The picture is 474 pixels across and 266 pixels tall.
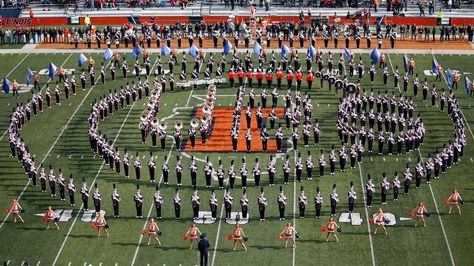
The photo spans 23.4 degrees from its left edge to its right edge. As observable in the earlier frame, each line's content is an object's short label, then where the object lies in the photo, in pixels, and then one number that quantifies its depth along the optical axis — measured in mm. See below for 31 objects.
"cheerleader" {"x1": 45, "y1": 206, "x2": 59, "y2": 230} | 50881
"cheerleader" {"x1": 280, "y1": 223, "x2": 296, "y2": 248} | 48156
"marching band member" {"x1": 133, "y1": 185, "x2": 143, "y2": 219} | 51594
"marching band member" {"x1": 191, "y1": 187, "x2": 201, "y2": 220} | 51281
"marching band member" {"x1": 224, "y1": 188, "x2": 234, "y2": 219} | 51312
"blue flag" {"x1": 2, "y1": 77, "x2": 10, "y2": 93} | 69812
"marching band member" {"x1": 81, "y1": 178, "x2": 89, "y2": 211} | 52656
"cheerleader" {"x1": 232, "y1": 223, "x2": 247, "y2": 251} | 48281
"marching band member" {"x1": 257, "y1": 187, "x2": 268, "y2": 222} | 51062
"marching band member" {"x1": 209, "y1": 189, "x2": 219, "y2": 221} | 51375
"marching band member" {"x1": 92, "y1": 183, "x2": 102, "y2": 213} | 52219
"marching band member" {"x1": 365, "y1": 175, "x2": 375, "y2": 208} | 52500
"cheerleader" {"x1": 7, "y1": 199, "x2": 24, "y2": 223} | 51750
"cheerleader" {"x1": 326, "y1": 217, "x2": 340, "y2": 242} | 48875
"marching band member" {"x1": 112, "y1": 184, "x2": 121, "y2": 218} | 51875
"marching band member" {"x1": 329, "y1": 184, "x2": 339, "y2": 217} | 51625
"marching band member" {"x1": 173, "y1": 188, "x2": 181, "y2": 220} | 51531
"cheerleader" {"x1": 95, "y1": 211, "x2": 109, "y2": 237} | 49906
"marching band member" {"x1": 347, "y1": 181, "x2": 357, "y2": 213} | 51688
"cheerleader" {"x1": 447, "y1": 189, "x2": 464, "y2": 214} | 51528
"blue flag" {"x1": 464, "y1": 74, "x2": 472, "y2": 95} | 67625
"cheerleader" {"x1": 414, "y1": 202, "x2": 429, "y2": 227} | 50219
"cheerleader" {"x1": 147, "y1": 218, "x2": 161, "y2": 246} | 48875
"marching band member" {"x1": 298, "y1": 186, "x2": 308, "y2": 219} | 51275
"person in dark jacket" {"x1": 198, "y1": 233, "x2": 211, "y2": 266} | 46250
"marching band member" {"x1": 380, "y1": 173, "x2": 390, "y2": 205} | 52844
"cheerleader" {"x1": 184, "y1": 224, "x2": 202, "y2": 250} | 48416
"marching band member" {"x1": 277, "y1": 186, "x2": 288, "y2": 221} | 51094
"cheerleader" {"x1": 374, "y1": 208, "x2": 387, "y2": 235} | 49688
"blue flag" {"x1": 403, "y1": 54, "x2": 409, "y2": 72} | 71862
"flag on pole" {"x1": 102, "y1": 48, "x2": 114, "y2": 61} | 74875
